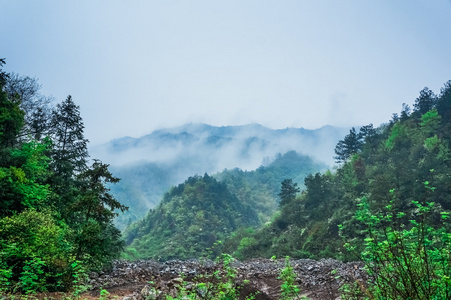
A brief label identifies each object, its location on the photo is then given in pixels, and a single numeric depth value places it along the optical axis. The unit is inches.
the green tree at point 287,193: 1927.9
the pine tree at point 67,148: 679.1
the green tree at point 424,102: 1851.6
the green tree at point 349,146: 2017.1
